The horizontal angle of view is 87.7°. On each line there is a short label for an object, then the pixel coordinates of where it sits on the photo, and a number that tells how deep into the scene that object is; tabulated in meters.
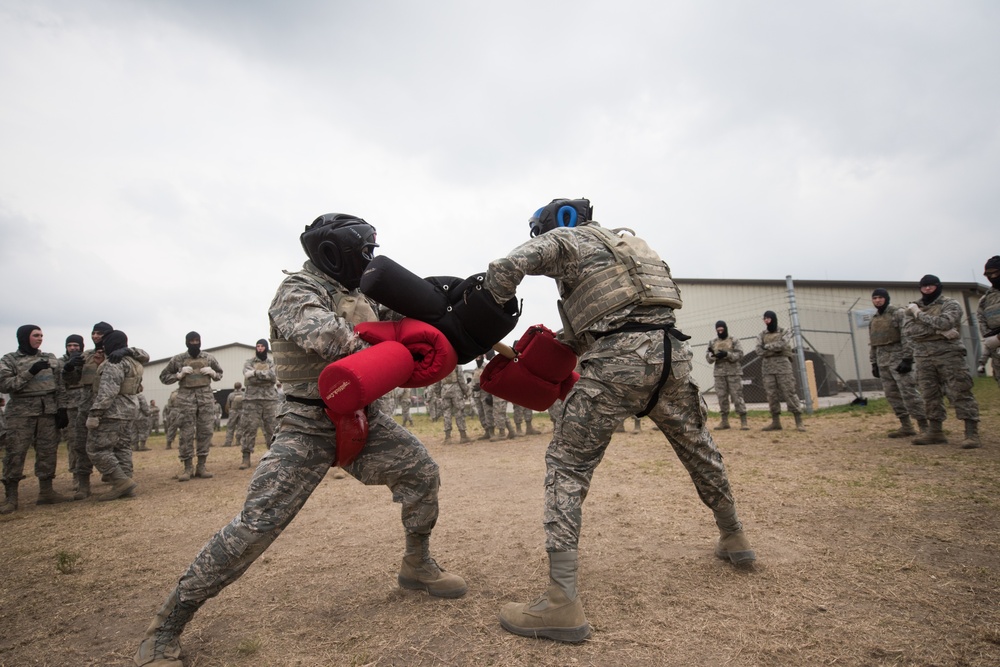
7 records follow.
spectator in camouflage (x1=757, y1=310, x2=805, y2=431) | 11.06
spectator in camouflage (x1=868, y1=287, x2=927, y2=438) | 8.46
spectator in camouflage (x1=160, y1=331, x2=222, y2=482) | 9.55
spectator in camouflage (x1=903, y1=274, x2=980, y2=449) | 7.35
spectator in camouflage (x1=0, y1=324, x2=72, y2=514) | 7.48
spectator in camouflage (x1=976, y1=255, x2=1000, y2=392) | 6.78
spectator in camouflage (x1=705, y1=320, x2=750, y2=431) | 12.06
